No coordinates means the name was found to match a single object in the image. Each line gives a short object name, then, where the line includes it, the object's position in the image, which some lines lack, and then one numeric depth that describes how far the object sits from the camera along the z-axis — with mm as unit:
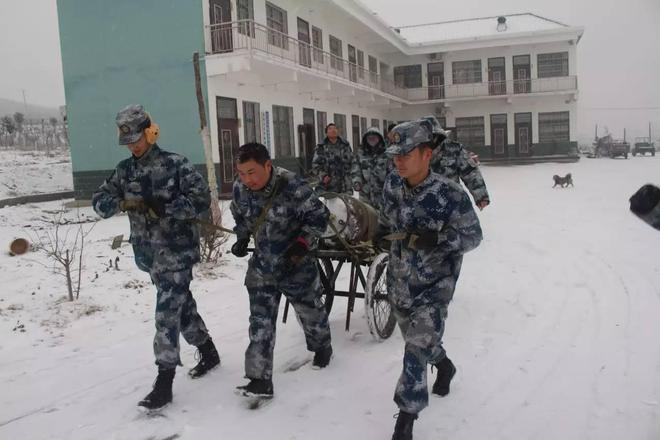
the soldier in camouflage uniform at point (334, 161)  10219
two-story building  16422
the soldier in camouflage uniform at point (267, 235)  3818
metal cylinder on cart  5133
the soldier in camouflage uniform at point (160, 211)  3834
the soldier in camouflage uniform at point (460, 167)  6465
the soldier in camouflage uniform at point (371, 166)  8297
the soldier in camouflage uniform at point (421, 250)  3189
